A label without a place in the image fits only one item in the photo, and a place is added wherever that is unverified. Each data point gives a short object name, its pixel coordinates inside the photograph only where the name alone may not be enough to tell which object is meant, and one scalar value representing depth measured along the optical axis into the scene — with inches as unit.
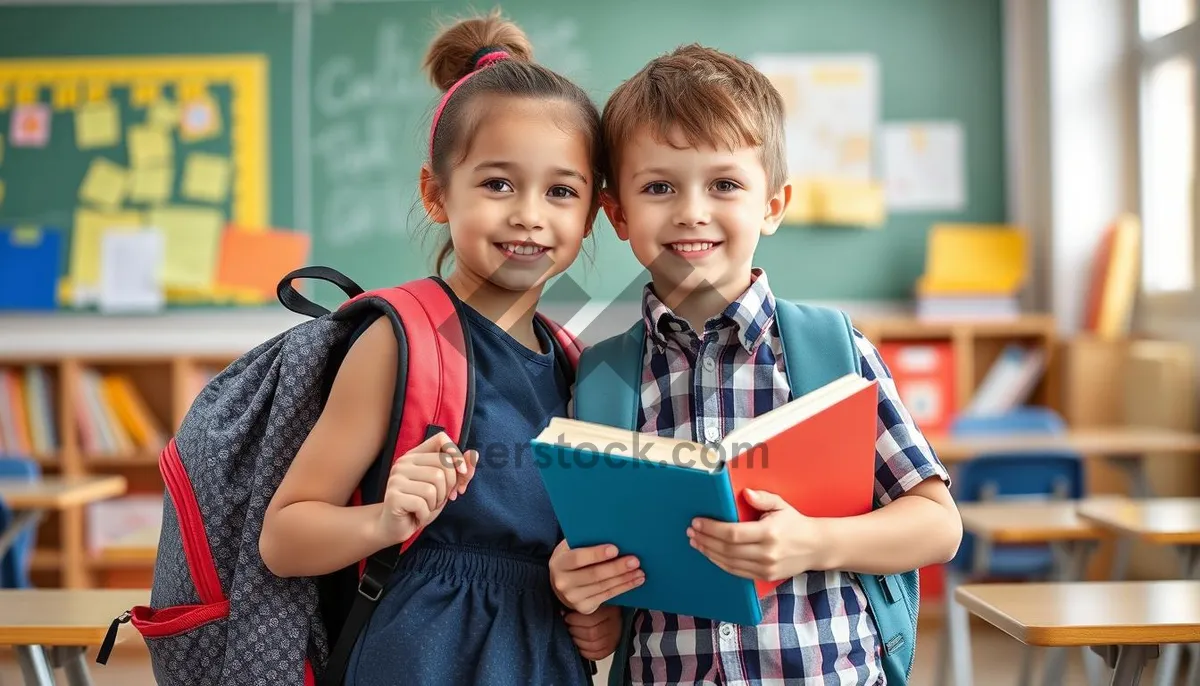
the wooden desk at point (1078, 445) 137.9
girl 44.7
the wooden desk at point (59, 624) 61.0
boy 48.2
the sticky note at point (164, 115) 187.8
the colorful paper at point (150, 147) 187.8
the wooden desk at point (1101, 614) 57.5
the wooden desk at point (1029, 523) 100.3
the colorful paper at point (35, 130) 187.9
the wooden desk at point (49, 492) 119.4
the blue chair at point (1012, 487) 128.6
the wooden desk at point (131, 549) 105.4
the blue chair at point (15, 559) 115.6
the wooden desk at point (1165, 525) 87.2
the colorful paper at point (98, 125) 187.9
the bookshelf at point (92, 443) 176.9
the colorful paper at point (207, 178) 187.9
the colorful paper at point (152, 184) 188.2
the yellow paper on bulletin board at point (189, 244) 186.9
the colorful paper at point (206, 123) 187.8
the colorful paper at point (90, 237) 187.0
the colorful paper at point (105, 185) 188.1
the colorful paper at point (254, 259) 187.0
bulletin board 187.3
